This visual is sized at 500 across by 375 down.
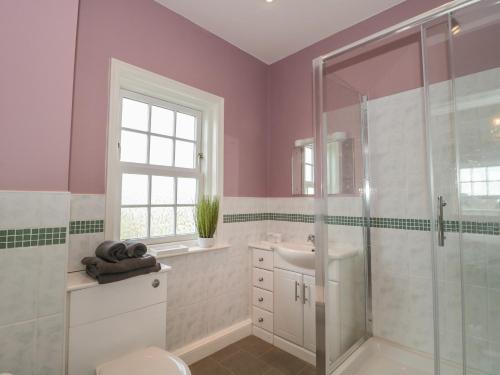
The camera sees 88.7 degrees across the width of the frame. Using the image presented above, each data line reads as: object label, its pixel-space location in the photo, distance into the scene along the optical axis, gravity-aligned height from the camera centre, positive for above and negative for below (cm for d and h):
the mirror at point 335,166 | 176 +27
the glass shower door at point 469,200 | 141 +1
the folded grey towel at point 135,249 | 138 -27
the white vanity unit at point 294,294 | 170 -73
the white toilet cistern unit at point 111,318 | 120 -60
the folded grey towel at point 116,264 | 126 -33
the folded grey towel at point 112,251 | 133 -27
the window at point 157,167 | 180 +25
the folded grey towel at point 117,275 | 126 -38
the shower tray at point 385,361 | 168 -109
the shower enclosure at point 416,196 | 144 +4
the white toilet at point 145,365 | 115 -77
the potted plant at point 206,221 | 202 -17
